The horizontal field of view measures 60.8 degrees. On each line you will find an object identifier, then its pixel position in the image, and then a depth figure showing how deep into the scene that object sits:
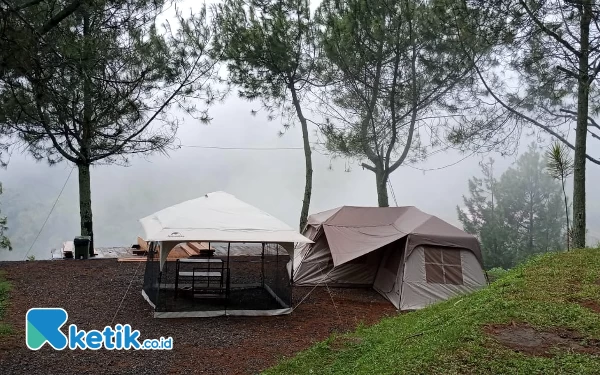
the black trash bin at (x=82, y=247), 10.50
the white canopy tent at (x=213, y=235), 6.23
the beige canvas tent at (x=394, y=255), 7.56
